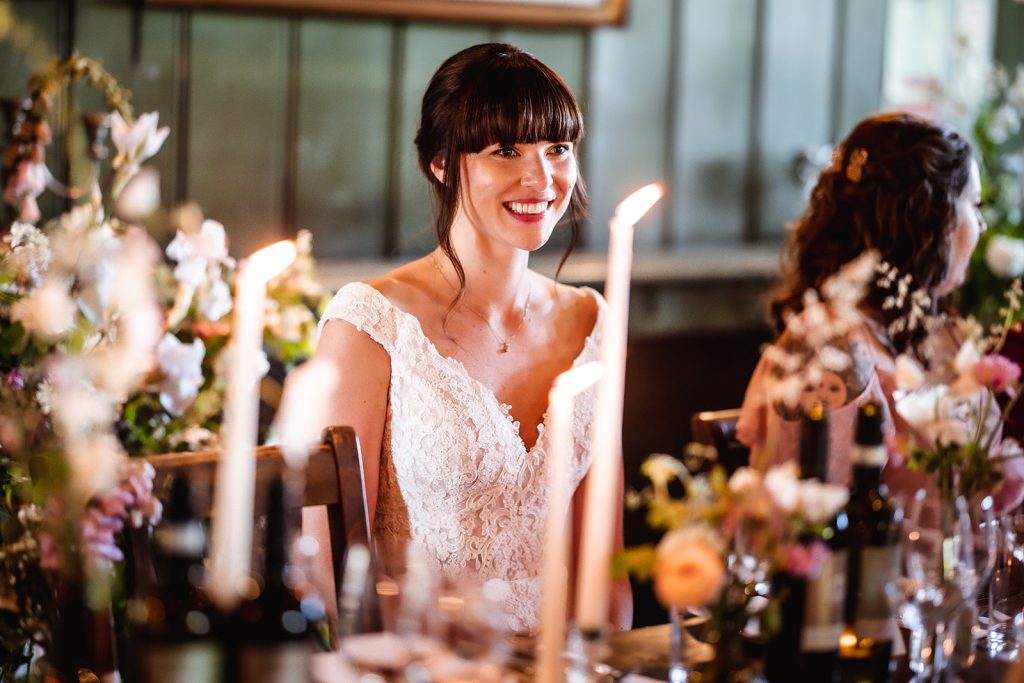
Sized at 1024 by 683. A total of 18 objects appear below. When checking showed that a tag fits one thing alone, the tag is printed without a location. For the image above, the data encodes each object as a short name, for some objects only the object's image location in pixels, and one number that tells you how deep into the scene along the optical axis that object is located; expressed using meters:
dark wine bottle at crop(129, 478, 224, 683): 1.37
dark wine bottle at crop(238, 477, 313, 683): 1.45
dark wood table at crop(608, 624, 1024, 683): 1.68
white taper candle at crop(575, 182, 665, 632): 1.37
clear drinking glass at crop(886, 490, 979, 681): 1.63
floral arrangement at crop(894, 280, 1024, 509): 1.65
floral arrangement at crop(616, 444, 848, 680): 1.45
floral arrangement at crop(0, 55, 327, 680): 1.52
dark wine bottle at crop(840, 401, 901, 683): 1.60
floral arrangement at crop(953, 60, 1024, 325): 3.27
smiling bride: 2.14
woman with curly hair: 2.31
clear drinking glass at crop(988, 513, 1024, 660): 1.79
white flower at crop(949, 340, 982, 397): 1.64
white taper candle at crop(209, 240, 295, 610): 1.31
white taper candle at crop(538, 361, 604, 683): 1.36
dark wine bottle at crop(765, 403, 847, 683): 1.56
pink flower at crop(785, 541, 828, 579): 1.47
